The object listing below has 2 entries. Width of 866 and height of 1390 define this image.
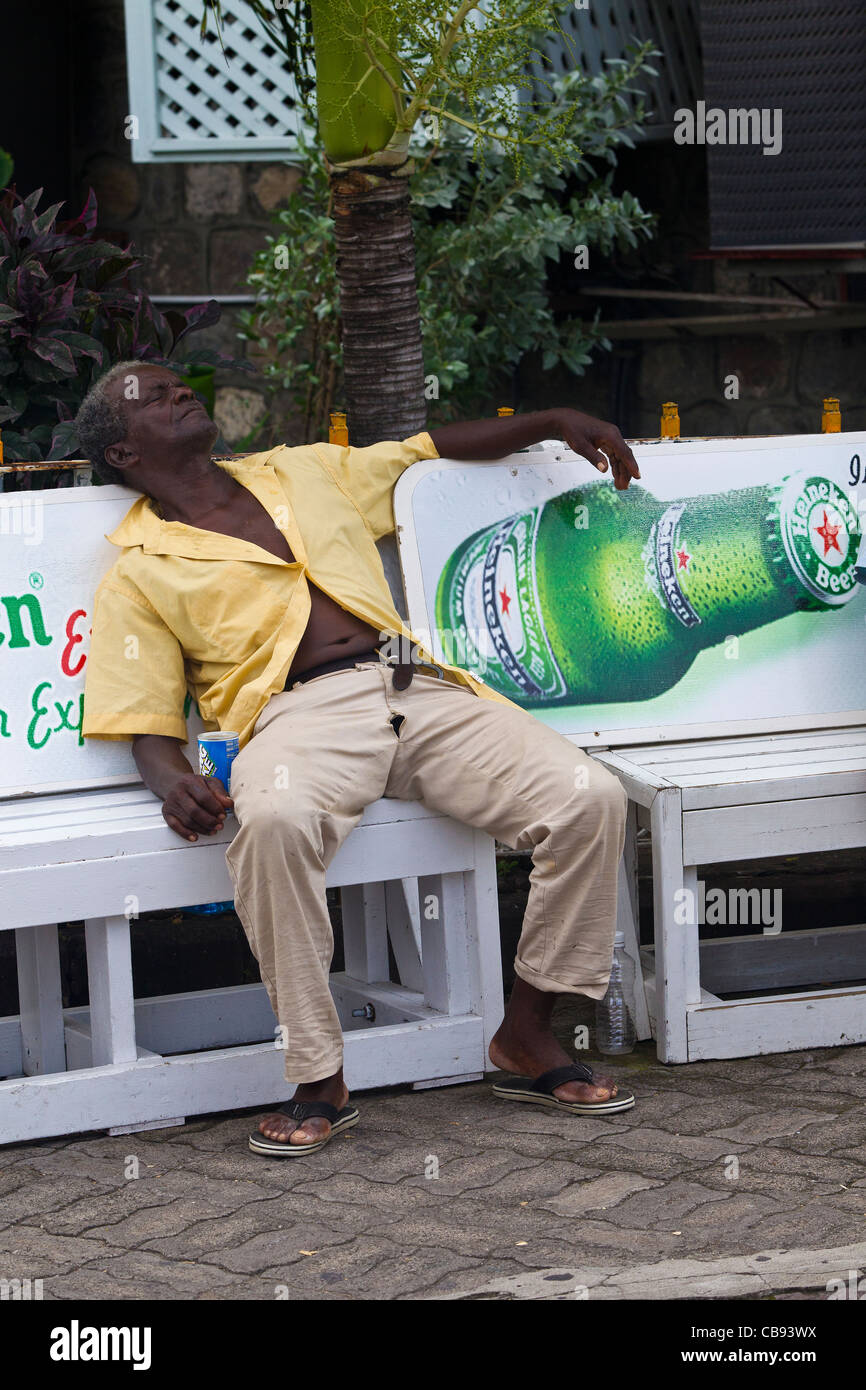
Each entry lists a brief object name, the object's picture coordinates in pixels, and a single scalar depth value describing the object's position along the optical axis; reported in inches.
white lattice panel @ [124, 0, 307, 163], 269.3
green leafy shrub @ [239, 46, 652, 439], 229.1
